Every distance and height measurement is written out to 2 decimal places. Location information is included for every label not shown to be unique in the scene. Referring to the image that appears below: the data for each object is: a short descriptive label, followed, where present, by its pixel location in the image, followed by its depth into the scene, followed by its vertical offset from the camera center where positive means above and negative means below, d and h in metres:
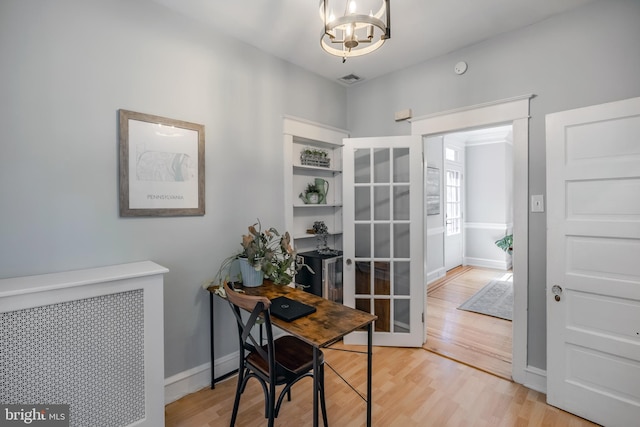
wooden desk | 1.32 -0.59
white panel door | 1.76 -0.35
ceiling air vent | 3.16 +1.45
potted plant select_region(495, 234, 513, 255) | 5.58 -0.69
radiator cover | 1.33 -0.72
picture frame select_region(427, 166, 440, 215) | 5.12 +0.33
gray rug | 3.76 -1.33
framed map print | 1.88 +0.30
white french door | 2.87 -0.27
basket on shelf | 3.07 +0.56
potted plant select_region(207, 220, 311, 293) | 2.12 -0.39
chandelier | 1.29 +0.85
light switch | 2.21 +0.04
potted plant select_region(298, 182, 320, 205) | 3.10 +0.15
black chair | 1.42 -0.86
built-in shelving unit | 2.83 +0.33
